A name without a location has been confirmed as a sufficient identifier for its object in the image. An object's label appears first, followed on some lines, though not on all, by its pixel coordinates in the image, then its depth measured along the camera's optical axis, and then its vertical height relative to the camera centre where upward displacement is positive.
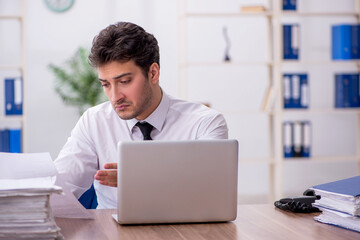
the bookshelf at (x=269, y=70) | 4.49 +0.43
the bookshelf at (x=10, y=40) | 4.71 +0.68
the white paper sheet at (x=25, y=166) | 1.46 -0.12
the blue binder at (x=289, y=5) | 4.55 +0.93
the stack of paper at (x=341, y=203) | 1.41 -0.22
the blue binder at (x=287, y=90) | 4.50 +0.23
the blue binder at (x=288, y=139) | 4.50 -0.16
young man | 2.05 +0.02
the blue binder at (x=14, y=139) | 4.23 -0.13
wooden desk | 1.36 -0.28
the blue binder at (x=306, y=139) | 4.49 -0.16
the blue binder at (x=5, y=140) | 4.21 -0.14
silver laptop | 1.42 -0.15
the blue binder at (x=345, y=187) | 1.43 -0.18
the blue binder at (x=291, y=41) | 4.51 +0.63
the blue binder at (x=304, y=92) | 4.50 +0.22
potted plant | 4.57 +0.32
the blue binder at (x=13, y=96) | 4.18 +0.19
